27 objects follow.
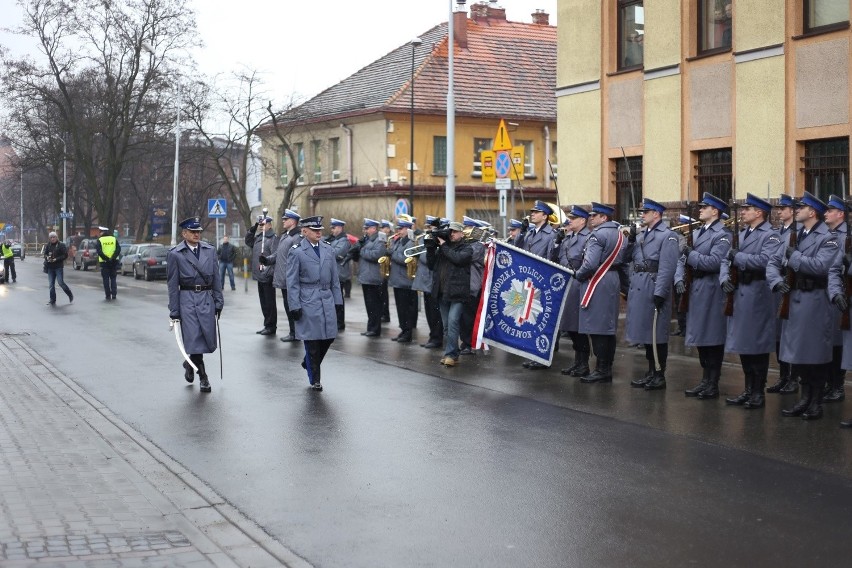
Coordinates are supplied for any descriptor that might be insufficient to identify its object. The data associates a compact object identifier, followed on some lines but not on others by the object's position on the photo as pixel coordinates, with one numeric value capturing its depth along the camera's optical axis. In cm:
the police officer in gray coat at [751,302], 1078
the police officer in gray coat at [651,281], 1184
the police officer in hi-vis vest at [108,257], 2853
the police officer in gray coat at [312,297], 1214
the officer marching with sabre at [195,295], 1227
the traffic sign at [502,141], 2340
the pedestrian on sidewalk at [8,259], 3744
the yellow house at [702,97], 1722
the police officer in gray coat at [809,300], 1001
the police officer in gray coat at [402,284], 1778
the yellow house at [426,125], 4688
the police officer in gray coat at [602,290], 1270
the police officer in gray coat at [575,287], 1340
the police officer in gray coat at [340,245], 1902
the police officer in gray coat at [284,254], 1723
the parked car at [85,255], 5769
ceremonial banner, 1351
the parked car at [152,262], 4325
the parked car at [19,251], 8462
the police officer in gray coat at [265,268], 1848
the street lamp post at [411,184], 4037
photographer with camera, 1418
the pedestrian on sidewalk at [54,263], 2698
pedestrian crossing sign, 4078
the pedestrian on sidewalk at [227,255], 3453
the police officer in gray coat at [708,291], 1122
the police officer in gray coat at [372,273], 1845
